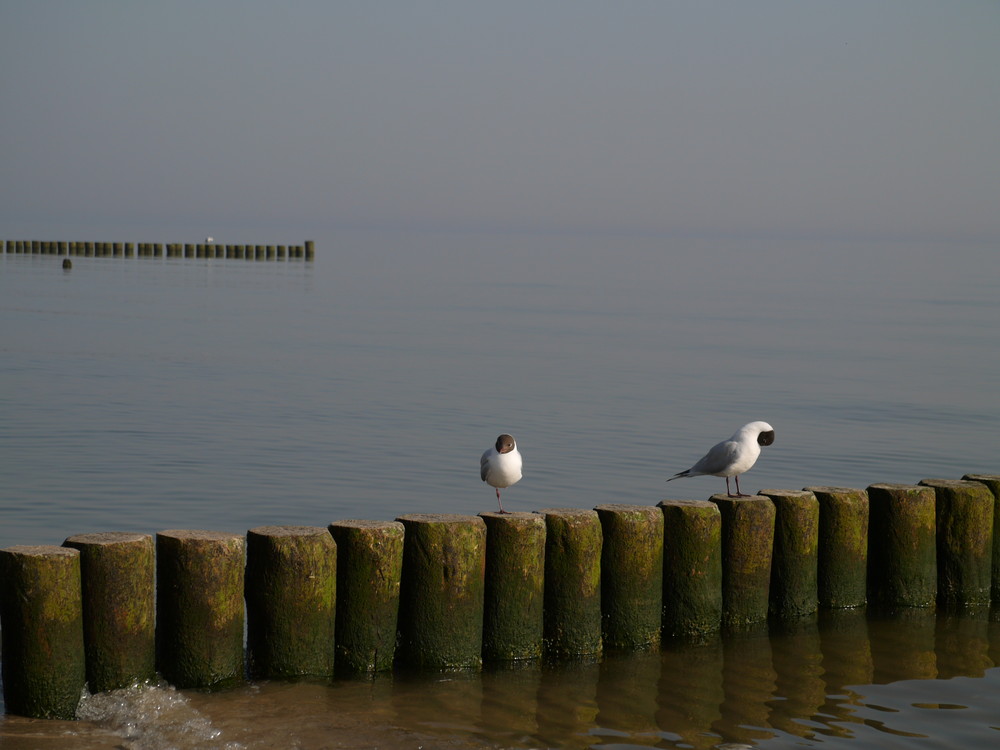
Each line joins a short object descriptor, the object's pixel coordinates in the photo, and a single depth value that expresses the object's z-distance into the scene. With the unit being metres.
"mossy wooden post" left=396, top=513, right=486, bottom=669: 7.66
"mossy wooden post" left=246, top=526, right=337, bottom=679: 7.31
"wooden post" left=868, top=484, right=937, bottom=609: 9.30
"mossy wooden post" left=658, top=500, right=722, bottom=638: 8.45
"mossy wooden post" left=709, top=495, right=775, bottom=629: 8.69
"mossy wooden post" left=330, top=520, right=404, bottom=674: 7.50
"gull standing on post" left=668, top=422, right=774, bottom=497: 9.31
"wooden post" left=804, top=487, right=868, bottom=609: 9.07
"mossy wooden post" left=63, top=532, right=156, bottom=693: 6.82
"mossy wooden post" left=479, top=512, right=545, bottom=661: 7.82
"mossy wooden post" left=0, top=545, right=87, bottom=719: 6.61
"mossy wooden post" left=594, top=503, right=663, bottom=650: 8.20
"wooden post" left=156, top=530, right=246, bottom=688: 7.07
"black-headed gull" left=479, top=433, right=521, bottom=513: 8.92
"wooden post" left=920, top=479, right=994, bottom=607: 9.48
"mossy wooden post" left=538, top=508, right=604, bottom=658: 8.02
